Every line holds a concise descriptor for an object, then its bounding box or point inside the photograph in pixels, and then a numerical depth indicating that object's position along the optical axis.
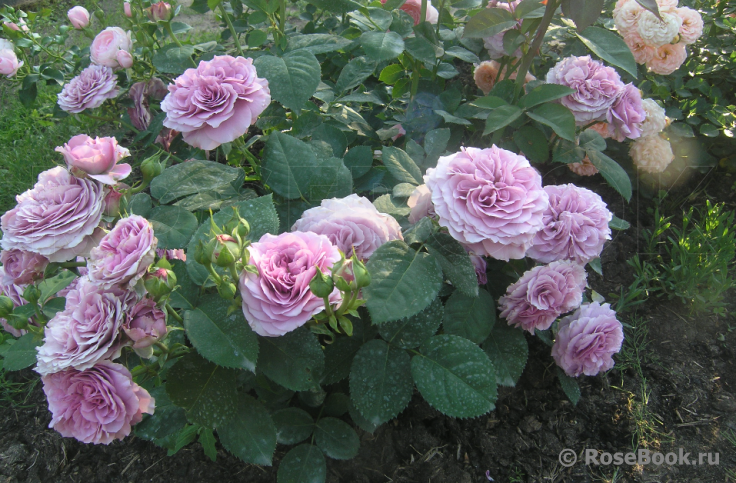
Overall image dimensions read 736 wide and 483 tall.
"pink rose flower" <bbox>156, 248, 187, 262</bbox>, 1.15
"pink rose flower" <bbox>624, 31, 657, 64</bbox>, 1.81
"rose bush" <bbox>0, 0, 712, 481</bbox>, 0.84
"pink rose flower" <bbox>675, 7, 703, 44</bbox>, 1.86
